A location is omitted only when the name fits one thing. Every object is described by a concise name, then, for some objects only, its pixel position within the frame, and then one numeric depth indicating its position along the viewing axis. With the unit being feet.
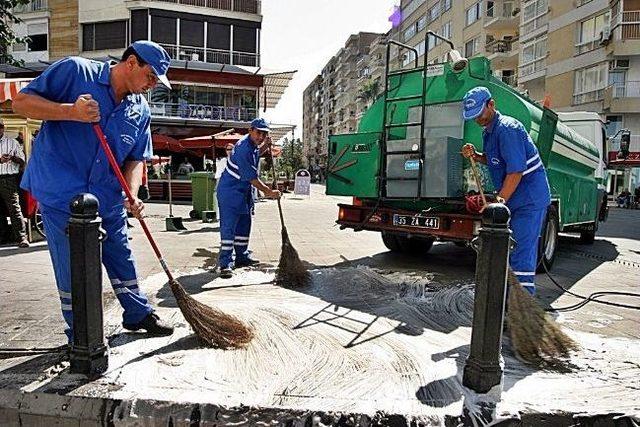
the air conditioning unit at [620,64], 97.19
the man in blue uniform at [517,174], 12.81
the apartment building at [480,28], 132.16
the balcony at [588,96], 100.67
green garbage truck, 19.42
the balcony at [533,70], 113.70
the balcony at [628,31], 93.86
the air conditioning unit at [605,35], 96.37
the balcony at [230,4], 113.19
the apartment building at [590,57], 95.20
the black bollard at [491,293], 8.93
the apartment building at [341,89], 292.10
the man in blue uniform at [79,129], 9.64
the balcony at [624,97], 96.99
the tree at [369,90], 246.60
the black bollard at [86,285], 8.93
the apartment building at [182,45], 103.09
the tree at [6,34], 25.64
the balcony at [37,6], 120.16
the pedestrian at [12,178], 23.36
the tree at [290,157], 227.34
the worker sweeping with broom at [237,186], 19.10
